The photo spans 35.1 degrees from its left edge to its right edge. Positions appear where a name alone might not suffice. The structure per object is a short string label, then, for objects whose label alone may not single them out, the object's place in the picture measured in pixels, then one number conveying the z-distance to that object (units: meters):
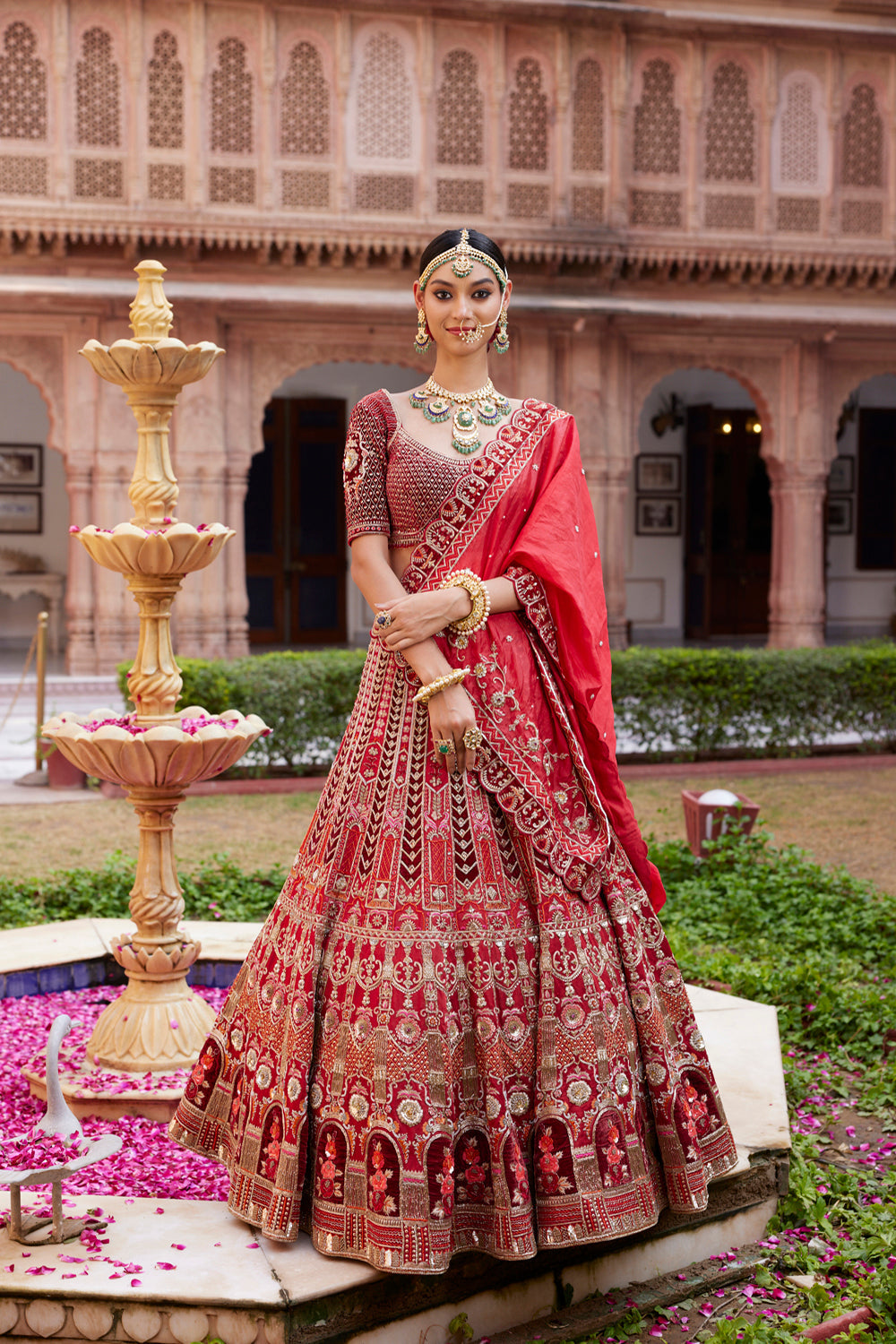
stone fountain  3.44
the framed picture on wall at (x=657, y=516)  16.23
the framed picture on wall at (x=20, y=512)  14.84
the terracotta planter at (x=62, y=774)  8.44
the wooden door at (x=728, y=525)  16.09
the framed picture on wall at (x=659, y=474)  16.20
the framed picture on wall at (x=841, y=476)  16.45
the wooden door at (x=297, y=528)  15.07
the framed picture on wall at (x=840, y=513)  16.48
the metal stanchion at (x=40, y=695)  8.63
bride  2.40
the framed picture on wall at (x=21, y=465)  14.81
